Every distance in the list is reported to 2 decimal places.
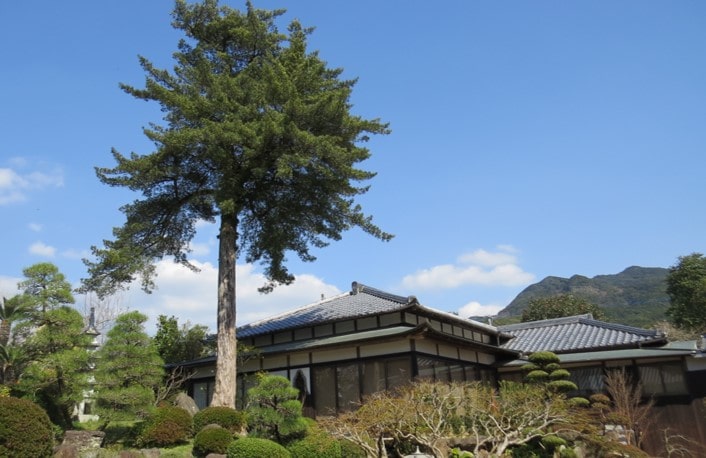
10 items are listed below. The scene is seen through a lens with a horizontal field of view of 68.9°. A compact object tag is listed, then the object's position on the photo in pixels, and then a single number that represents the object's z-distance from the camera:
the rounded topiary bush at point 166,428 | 13.47
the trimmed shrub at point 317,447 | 12.34
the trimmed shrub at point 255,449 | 11.57
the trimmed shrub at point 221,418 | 14.02
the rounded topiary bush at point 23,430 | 10.02
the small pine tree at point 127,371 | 13.36
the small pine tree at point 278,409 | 12.55
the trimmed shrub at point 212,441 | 12.55
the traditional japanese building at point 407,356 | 15.69
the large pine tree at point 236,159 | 15.59
